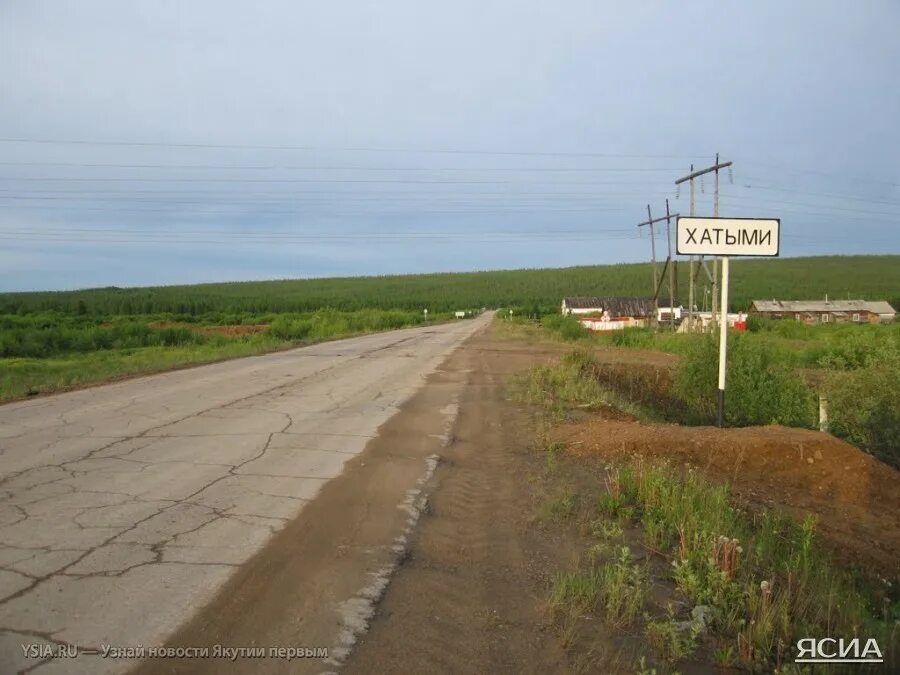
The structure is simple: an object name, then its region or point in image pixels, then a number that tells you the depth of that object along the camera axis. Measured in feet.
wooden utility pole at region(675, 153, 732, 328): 107.14
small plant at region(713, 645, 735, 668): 13.03
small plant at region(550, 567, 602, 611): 14.80
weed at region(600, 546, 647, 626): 14.35
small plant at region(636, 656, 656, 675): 11.91
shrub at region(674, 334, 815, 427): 44.21
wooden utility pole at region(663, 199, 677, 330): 135.25
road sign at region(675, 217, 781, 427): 29.25
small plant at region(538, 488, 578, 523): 20.76
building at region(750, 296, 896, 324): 236.22
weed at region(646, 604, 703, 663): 13.10
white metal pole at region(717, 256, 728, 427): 30.16
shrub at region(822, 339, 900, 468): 36.45
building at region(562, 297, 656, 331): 221.27
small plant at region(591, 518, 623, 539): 18.99
